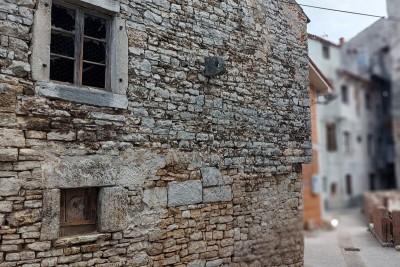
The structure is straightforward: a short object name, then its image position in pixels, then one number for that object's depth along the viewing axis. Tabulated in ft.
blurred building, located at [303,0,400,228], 65.57
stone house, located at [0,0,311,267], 11.73
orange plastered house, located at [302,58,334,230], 45.09
